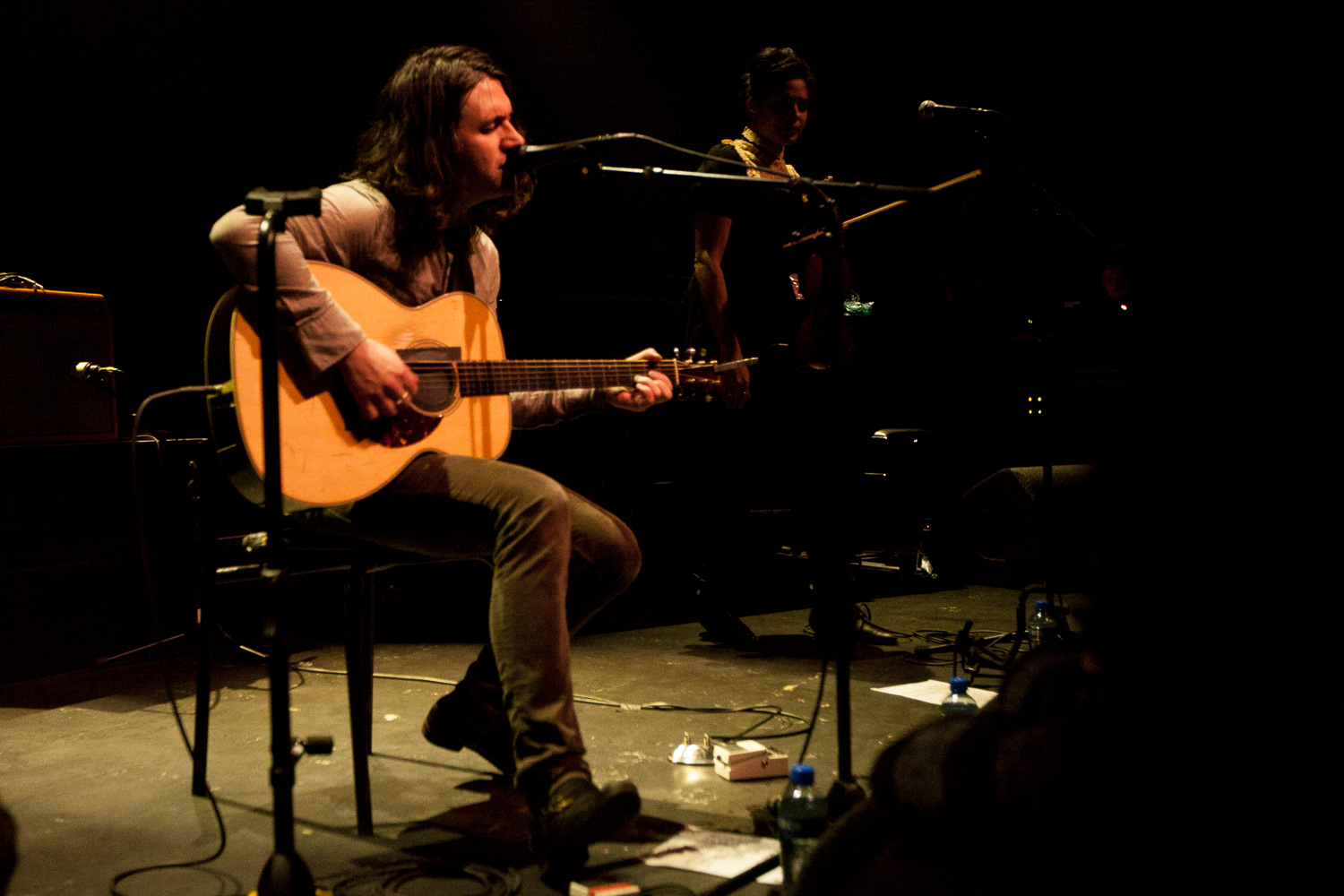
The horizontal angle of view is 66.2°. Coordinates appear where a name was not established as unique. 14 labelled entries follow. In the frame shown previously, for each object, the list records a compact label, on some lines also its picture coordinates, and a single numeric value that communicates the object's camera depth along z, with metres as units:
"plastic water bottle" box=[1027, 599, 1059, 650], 3.58
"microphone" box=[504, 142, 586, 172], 1.92
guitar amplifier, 3.44
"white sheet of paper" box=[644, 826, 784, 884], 1.92
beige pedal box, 2.43
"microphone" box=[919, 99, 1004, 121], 2.96
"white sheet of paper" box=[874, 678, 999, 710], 3.19
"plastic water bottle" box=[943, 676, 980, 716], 2.61
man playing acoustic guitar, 1.97
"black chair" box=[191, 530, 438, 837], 2.14
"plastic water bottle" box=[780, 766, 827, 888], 1.78
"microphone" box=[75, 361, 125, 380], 3.51
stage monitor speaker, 3.82
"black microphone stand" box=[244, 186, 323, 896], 1.61
